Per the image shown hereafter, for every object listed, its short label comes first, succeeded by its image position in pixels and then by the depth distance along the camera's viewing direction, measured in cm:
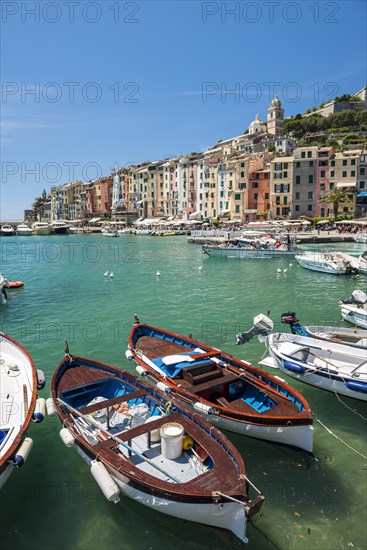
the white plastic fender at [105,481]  747
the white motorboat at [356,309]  2014
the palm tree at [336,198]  7388
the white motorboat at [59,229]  11741
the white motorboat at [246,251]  5162
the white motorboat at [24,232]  11899
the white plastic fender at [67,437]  888
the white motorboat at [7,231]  11669
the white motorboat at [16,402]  810
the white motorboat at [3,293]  2703
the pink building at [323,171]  7838
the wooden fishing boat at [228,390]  956
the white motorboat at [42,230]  11768
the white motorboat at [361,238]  6028
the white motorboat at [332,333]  1485
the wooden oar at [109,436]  796
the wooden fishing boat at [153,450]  708
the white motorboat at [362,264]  3716
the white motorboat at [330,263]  3741
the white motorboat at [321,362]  1207
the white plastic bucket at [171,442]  855
